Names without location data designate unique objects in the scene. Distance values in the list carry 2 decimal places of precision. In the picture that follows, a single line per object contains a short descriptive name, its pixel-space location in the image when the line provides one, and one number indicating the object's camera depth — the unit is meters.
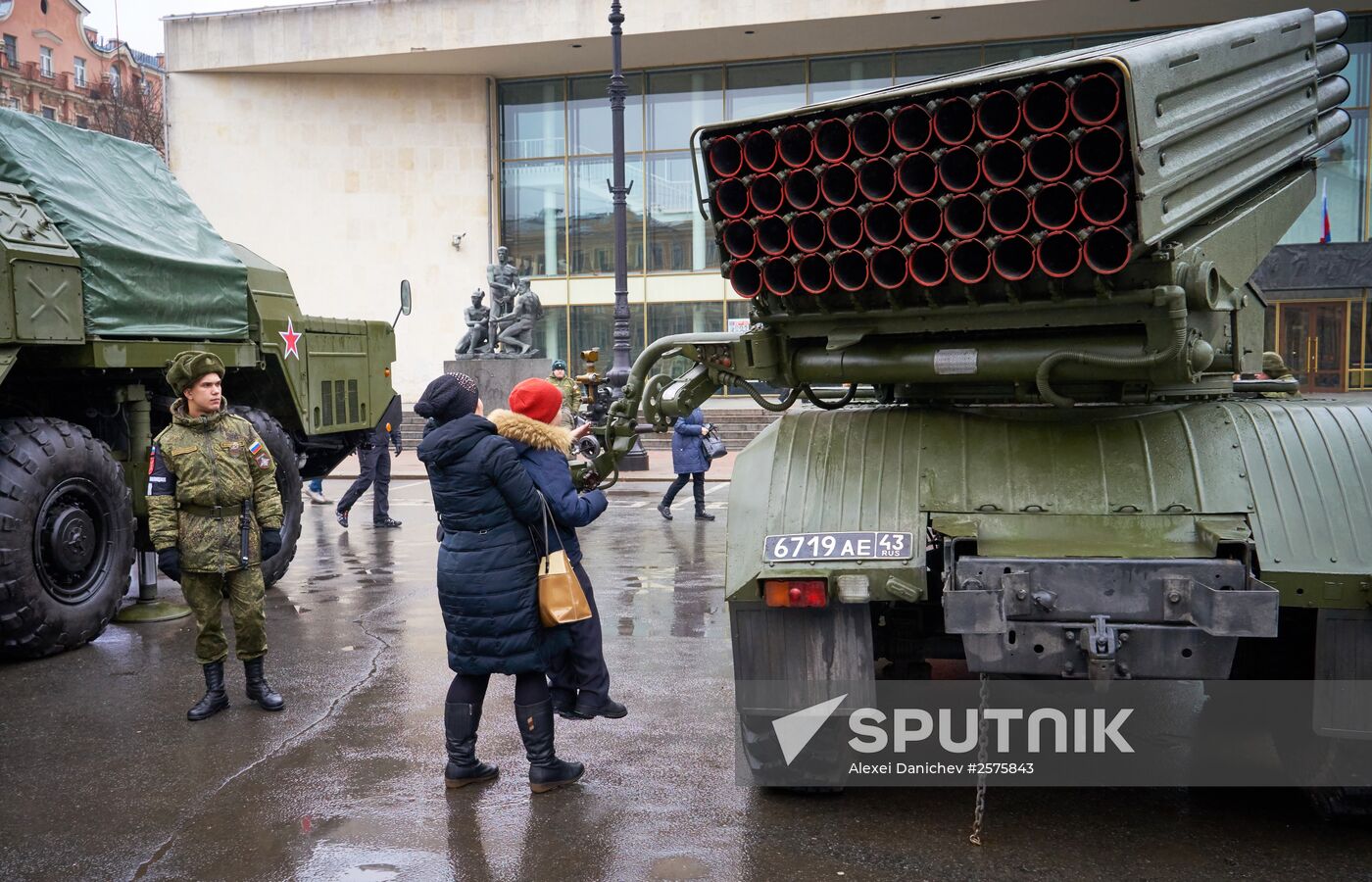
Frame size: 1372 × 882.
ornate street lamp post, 19.80
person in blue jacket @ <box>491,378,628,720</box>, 5.08
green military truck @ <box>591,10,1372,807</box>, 4.08
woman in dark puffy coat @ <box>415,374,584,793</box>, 4.93
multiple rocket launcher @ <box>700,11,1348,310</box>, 4.00
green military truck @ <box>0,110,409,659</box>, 7.32
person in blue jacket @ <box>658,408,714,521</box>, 13.73
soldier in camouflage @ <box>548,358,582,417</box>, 16.02
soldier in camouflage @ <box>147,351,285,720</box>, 6.21
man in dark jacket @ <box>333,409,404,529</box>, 13.78
